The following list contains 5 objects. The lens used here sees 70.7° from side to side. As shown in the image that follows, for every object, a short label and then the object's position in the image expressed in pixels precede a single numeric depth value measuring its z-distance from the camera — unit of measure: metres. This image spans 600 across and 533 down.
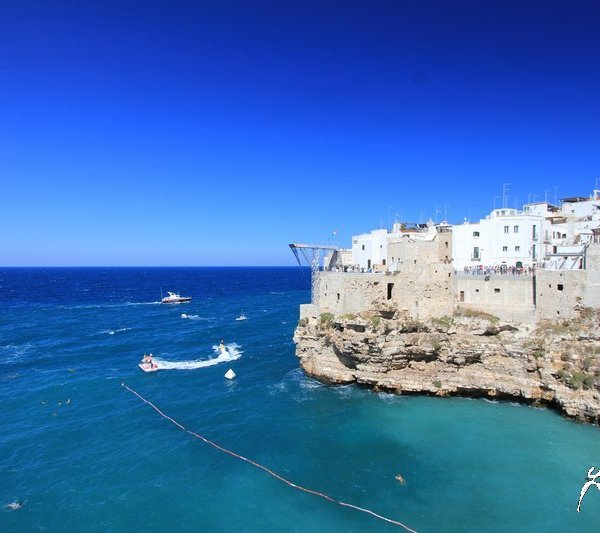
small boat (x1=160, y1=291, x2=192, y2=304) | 100.44
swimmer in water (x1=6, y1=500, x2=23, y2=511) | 22.75
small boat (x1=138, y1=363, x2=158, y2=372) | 44.94
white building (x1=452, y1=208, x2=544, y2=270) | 43.16
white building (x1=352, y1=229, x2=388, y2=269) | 47.59
